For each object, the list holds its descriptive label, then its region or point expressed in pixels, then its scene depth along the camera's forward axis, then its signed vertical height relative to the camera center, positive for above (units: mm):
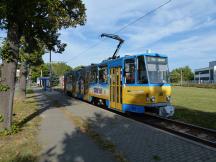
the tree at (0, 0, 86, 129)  4921 +2073
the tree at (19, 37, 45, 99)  13416 +1306
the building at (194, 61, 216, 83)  61377 +3293
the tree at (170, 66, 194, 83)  77431 +3876
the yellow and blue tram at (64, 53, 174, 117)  6956 -130
